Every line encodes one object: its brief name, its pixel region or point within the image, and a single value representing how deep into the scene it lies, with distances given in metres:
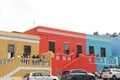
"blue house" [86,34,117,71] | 32.41
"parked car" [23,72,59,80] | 20.73
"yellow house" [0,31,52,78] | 23.50
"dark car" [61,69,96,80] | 22.50
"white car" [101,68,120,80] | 25.94
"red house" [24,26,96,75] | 28.73
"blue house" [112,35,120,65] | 39.73
